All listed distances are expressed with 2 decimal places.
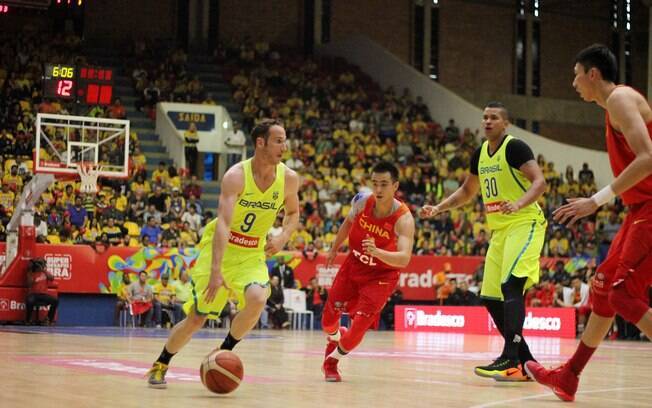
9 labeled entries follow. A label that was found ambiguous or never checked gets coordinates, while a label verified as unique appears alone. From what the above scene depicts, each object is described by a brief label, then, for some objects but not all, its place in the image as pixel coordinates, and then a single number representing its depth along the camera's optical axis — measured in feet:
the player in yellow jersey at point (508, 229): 30.30
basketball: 24.77
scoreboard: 68.54
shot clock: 68.28
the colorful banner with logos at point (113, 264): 74.54
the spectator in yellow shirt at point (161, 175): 87.20
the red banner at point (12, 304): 69.87
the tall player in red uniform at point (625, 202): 21.84
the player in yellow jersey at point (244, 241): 26.16
